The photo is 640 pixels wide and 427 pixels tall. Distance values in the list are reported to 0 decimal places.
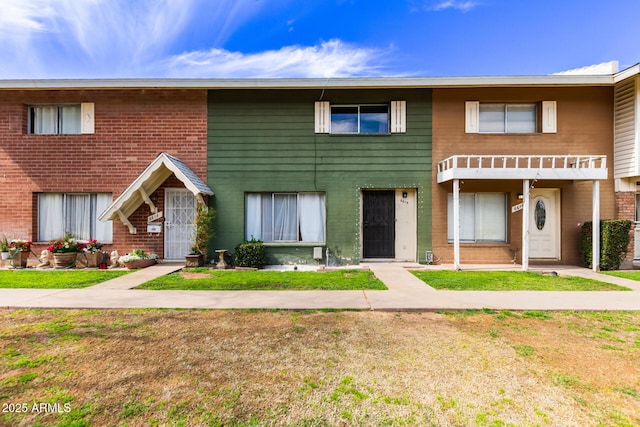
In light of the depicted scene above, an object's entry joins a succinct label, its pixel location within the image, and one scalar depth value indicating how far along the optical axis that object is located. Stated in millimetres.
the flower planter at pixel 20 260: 9555
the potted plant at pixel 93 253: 9516
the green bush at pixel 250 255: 9516
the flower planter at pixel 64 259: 9328
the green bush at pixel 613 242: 9016
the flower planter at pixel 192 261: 9398
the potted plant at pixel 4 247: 9656
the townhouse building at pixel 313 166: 10016
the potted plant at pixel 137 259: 9250
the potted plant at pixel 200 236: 9445
